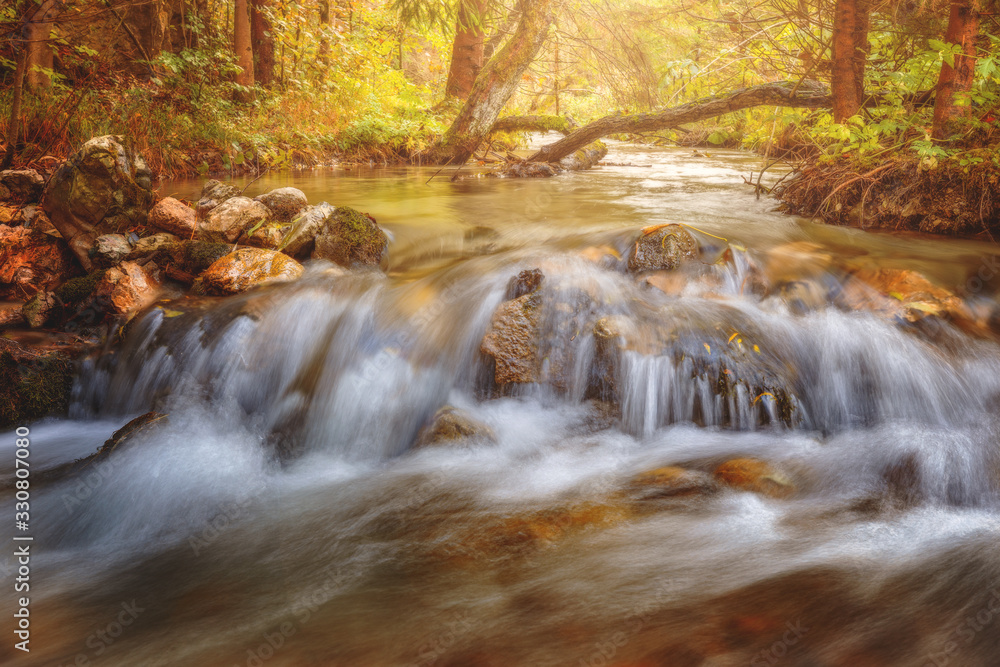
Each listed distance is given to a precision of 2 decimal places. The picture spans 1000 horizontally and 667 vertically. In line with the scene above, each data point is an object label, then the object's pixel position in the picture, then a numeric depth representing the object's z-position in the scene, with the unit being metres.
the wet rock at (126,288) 4.74
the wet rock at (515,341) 4.15
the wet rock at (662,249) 5.12
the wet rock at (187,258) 5.14
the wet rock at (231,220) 5.56
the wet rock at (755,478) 3.19
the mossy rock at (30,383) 4.05
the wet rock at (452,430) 3.73
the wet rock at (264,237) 5.68
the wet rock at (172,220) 5.55
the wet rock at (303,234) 5.58
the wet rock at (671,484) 3.19
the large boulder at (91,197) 5.36
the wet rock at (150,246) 5.22
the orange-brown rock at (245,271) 5.00
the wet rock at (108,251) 5.18
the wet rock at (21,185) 5.80
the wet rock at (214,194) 6.18
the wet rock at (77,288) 4.73
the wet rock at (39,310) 4.62
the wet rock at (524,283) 4.63
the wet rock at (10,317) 4.57
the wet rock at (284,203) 6.18
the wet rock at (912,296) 4.37
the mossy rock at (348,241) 5.64
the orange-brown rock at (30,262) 5.05
